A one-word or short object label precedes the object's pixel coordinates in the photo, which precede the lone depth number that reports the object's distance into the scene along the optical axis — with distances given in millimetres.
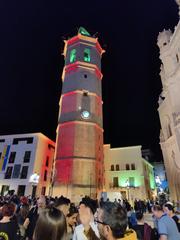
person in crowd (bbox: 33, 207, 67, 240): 1983
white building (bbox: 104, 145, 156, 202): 31703
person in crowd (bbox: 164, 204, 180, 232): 5060
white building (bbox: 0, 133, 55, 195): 31172
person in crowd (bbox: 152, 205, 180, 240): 3773
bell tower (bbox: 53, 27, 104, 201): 24548
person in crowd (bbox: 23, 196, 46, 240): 4820
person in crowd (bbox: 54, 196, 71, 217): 4305
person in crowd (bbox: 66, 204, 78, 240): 4367
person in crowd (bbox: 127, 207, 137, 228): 6049
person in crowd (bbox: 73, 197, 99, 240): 3230
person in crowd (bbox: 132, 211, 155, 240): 4461
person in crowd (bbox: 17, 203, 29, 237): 5215
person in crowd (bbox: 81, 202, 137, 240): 2199
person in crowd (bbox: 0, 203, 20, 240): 3281
